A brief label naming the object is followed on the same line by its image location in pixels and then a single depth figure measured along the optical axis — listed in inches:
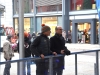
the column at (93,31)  1179.6
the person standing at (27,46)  334.3
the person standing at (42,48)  230.4
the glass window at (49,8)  1394.6
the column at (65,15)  1321.4
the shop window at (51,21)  1432.0
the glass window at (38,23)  1512.1
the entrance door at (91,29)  1182.3
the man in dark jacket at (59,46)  253.9
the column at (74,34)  1269.7
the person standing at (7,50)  352.8
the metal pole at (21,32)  223.6
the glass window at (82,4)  1218.6
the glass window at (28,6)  1558.8
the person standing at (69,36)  1274.4
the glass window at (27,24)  1579.7
